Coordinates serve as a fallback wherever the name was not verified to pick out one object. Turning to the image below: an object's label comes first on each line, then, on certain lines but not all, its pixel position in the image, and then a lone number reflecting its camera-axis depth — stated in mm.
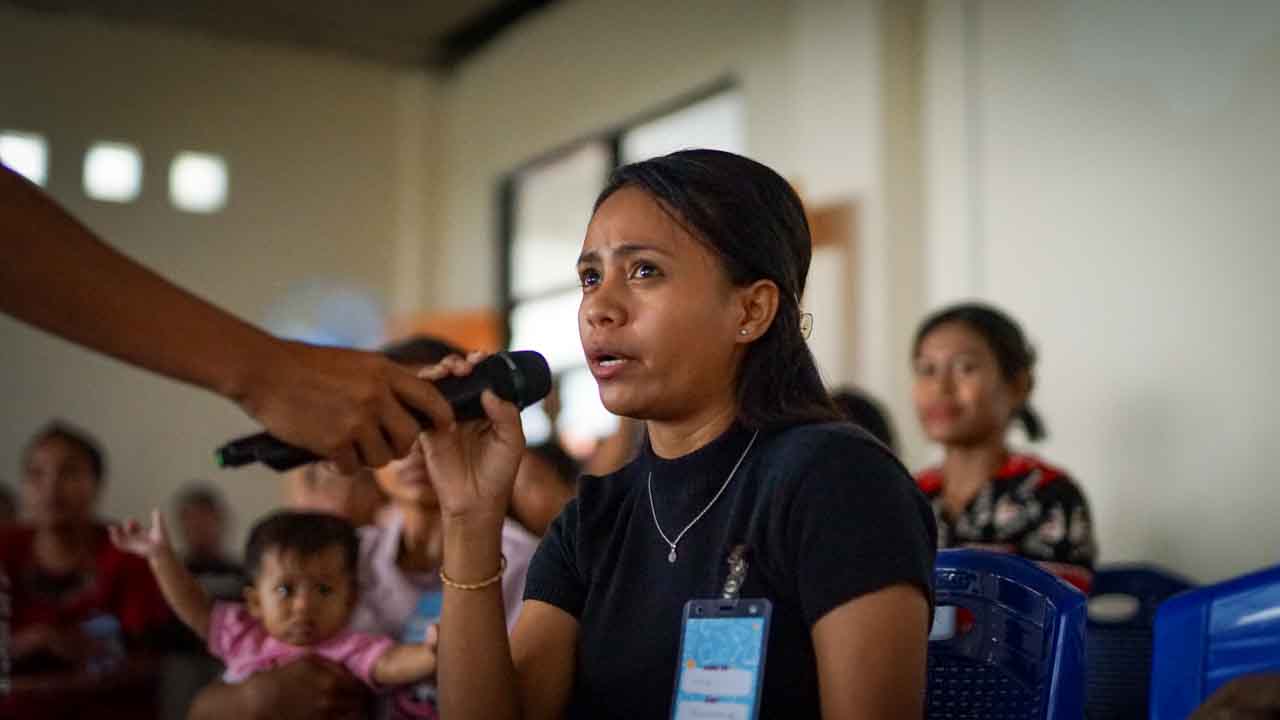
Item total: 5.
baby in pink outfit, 2330
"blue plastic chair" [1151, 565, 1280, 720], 1468
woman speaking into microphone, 1331
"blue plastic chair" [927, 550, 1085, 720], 1537
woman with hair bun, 3016
